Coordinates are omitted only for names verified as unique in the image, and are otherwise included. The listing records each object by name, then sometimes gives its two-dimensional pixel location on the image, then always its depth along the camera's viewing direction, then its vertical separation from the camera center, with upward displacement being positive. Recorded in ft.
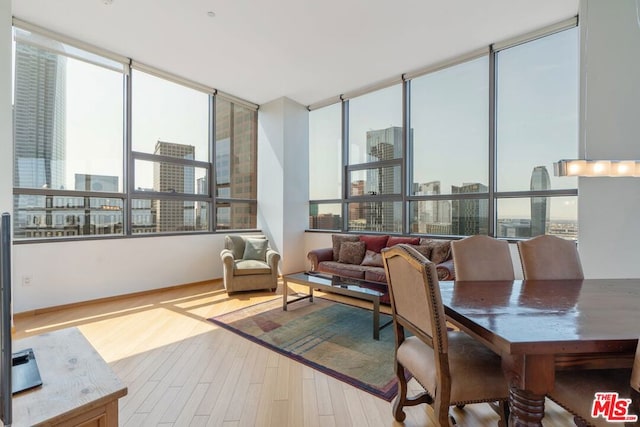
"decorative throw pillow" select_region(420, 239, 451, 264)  12.13 -1.68
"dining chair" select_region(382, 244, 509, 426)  4.17 -2.39
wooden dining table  3.59 -1.58
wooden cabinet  2.67 -1.84
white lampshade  6.23 +0.93
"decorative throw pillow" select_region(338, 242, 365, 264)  14.58 -2.12
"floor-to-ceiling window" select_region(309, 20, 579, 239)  11.32 +3.04
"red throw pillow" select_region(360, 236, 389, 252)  14.69 -1.61
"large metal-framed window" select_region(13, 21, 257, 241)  11.18 +2.92
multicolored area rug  7.09 -3.93
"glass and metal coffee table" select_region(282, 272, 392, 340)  9.16 -2.72
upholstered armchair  13.51 -2.61
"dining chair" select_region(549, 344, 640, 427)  3.63 -2.41
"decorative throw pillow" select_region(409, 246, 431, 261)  12.40 -1.67
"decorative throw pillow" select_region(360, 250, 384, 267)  13.62 -2.30
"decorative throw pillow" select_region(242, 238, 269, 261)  15.24 -2.03
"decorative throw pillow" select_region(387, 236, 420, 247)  13.48 -1.40
